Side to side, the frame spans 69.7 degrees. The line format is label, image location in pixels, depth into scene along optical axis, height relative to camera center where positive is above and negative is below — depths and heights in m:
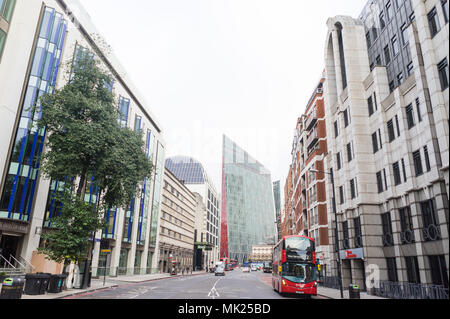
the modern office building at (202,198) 105.38 +20.52
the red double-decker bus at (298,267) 21.89 -0.58
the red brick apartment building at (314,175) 39.62 +11.43
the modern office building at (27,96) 26.56 +12.84
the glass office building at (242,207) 175.25 +27.01
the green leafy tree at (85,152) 22.59 +7.44
